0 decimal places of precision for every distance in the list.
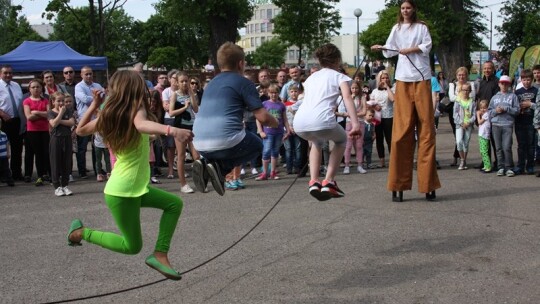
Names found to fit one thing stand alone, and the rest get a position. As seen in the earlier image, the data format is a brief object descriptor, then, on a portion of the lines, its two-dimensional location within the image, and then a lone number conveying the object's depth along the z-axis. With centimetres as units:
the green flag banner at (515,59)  1798
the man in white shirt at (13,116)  1306
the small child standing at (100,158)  1304
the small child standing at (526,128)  1255
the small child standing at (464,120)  1343
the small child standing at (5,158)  1248
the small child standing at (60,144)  1150
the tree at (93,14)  2823
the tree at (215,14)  3250
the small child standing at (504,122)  1238
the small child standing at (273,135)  1274
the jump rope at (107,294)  538
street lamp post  4331
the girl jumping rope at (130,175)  536
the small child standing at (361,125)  1333
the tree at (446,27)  3161
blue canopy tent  2268
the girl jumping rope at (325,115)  750
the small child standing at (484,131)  1293
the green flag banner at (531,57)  1670
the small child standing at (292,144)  1342
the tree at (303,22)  3597
